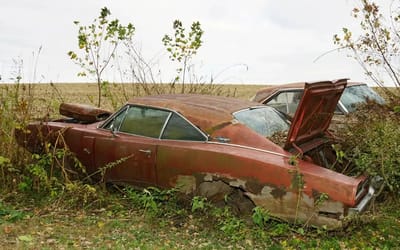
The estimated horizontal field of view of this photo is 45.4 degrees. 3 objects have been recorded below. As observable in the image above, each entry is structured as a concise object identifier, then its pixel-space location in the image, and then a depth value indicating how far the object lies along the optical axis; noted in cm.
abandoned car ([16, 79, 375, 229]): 529
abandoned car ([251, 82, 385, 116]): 899
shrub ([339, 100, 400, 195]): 604
